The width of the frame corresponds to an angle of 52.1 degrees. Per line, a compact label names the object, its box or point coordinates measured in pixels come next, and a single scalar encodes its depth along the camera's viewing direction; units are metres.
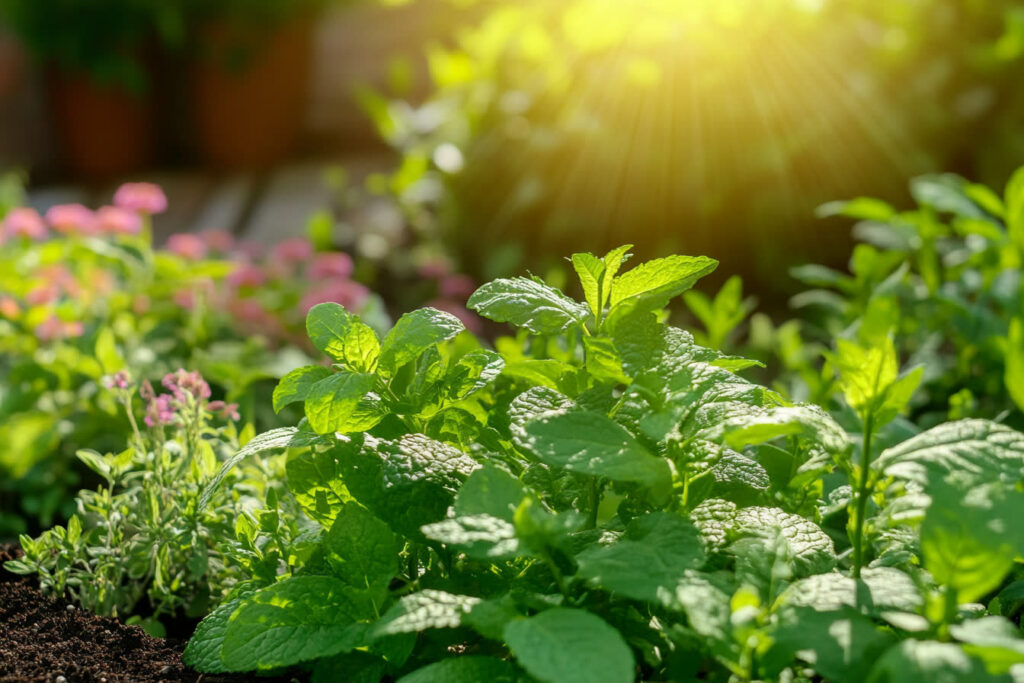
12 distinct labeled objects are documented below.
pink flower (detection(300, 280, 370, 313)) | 2.23
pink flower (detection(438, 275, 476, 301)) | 2.74
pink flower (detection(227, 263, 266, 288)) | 2.36
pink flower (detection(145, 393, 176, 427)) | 1.16
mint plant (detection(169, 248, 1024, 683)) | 0.72
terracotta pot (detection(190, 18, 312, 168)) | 5.05
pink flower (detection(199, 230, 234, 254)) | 2.63
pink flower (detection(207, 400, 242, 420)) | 1.22
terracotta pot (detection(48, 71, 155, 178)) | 4.98
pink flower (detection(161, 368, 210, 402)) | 1.16
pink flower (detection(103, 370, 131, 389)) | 1.23
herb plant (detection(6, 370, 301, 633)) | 1.11
